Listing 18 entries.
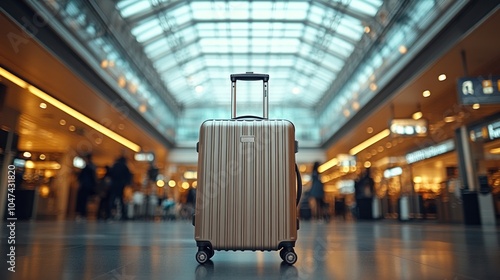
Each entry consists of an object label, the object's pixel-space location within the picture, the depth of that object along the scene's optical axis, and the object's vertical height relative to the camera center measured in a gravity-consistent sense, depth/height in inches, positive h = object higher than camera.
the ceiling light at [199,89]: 976.9 +328.9
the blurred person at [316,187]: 495.6 +26.2
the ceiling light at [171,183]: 1182.1 +80.1
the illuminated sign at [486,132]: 416.5 +90.8
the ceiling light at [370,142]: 661.3 +134.4
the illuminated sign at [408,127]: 476.4 +105.2
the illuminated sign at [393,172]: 707.7 +69.7
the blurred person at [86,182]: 478.3 +33.5
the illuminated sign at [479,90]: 285.3 +94.4
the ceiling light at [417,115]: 542.7 +140.4
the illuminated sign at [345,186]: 1131.0 +64.9
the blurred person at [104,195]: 474.5 +16.5
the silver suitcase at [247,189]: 74.5 +3.7
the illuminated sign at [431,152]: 534.3 +89.1
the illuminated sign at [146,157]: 759.1 +107.1
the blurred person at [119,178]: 457.2 +37.0
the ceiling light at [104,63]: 469.1 +192.1
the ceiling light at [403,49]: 410.3 +183.6
